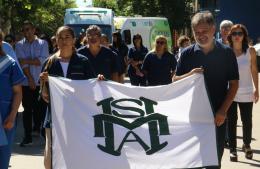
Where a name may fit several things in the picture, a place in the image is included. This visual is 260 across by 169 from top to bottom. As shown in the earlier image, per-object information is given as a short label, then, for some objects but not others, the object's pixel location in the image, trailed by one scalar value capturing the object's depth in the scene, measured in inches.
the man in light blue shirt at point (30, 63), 434.1
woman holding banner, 263.4
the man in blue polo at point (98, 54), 325.4
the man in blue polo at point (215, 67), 241.9
